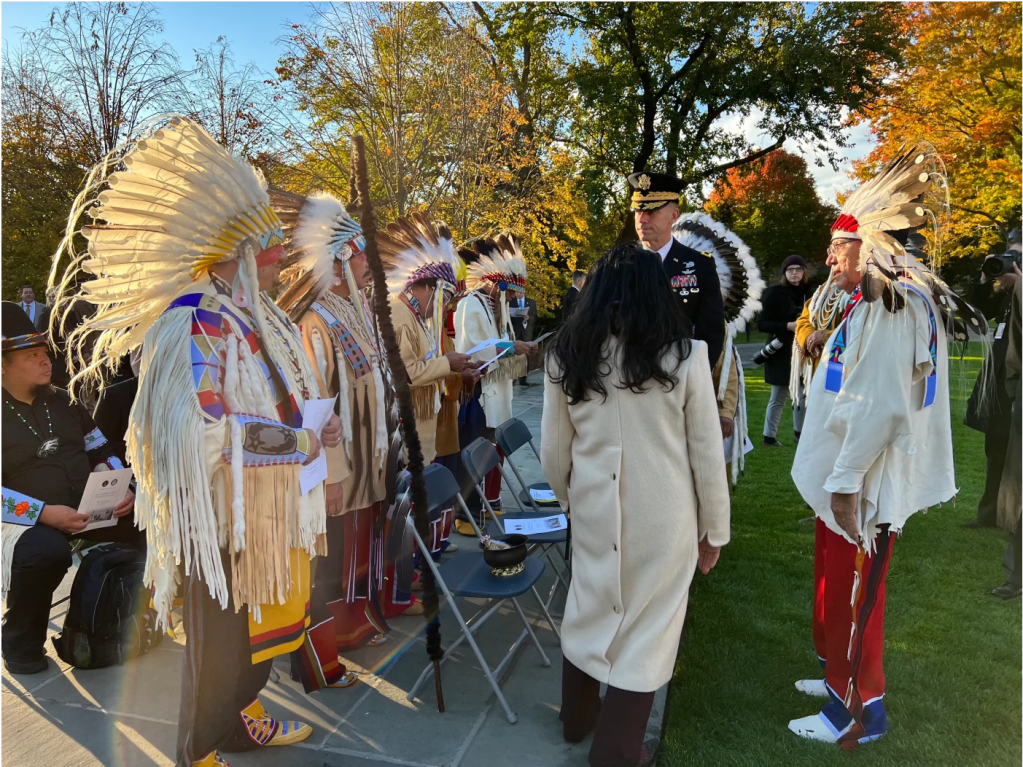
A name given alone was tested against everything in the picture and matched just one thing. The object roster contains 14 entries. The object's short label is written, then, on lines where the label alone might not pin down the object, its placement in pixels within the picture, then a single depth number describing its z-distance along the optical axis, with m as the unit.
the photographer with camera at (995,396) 4.61
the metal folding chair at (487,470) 3.52
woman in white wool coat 2.21
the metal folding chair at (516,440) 4.30
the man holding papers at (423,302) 4.09
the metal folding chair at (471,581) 2.89
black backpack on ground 3.36
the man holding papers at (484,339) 5.43
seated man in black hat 3.29
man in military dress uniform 3.54
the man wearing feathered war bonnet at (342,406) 3.18
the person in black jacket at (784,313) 7.30
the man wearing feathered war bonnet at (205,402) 2.24
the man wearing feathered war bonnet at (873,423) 2.42
